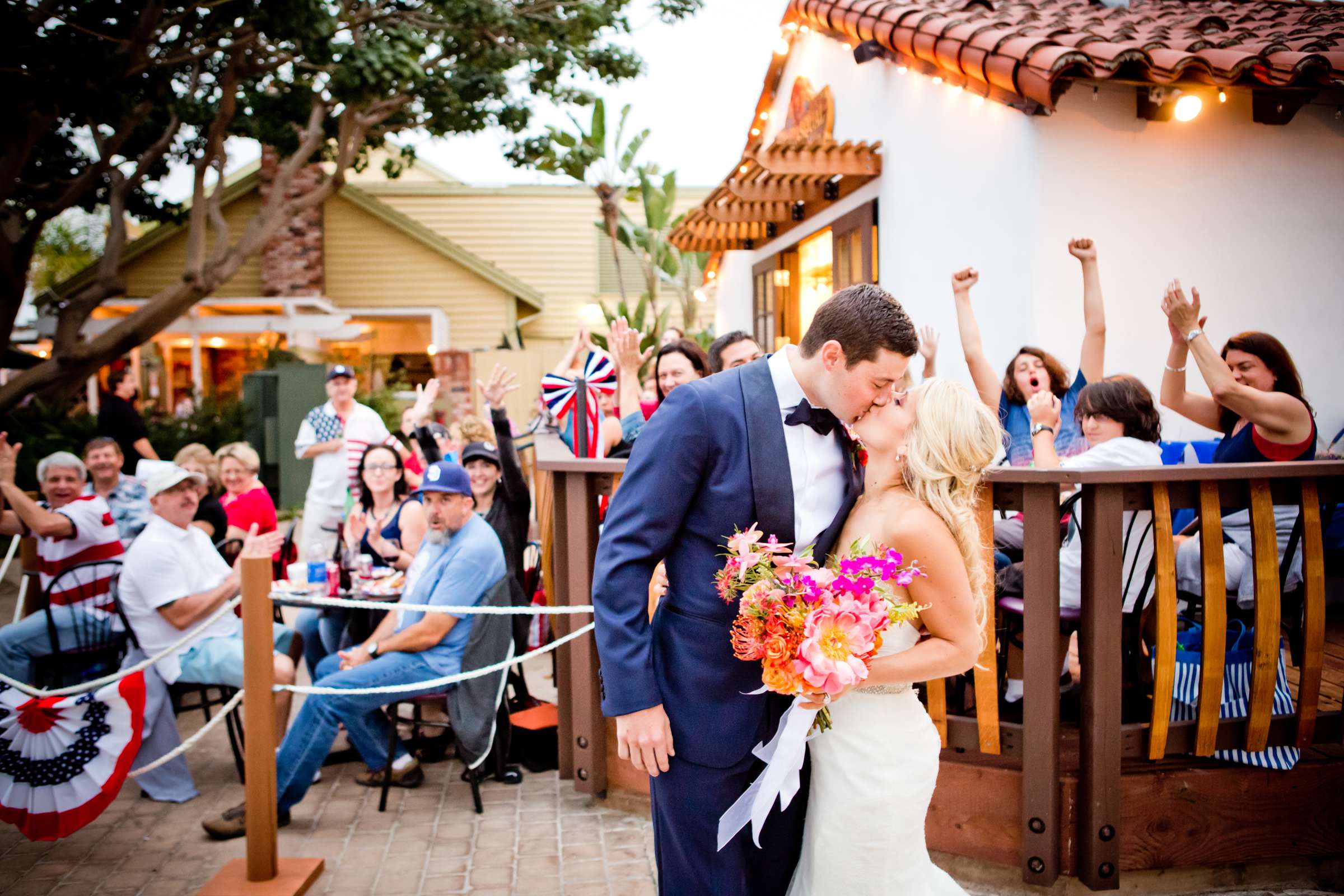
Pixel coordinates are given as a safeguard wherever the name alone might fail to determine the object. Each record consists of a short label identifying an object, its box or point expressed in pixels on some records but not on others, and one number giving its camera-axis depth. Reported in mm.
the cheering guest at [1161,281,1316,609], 3746
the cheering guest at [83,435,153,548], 6141
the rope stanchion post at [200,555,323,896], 3627
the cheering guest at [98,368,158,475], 10508
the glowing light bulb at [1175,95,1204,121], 5742
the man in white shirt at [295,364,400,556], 7902
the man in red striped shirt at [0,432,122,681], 4969
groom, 2207
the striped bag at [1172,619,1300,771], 3436
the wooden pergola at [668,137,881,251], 7512
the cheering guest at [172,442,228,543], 5527
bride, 2375
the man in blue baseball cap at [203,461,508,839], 4336
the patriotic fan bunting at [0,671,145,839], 3807
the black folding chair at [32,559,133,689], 4852
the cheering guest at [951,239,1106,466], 4812
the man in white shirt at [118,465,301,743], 4594
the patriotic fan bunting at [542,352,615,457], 5453
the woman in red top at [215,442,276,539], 6340
